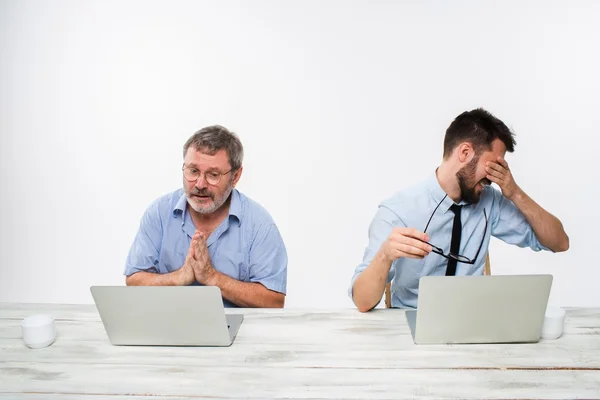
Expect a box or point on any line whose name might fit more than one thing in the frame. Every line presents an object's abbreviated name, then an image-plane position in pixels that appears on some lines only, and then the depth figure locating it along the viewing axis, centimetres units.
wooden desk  127
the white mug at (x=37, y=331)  151
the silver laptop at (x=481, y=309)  139
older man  228
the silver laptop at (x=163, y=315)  141
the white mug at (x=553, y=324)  151
